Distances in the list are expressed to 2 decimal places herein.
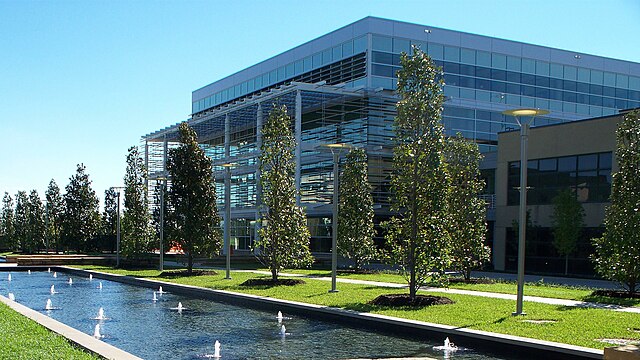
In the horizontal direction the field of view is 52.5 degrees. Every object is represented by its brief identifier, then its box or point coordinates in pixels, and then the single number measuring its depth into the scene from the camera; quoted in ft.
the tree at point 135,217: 138.82
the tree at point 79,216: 177.06
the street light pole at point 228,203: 99.69
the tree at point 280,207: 89.30
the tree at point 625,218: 69.10
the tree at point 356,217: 112.88
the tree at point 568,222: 114.62
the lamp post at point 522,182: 55.16
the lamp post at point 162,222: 114.73
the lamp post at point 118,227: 140.91
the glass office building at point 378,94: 160.76
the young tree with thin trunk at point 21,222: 217.19
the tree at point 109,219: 188.14
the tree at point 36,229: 203.41
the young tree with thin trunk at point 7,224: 245.00
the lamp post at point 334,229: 76.02
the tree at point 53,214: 196.75
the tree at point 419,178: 64.18
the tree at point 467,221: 89.61
